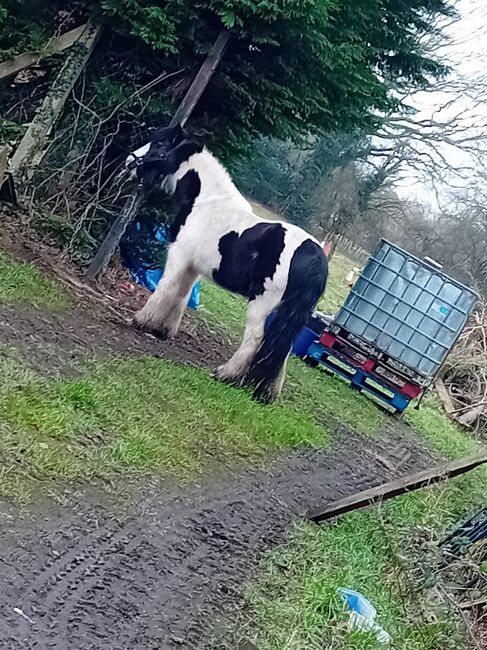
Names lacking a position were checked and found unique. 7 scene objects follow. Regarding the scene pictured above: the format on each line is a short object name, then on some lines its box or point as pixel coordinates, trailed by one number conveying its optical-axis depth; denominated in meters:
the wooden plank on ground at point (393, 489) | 5.28
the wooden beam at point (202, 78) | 8.19
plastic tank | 11.70
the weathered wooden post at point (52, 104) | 8.38
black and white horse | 7.37
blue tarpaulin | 9.84
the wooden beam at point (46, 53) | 8.23
